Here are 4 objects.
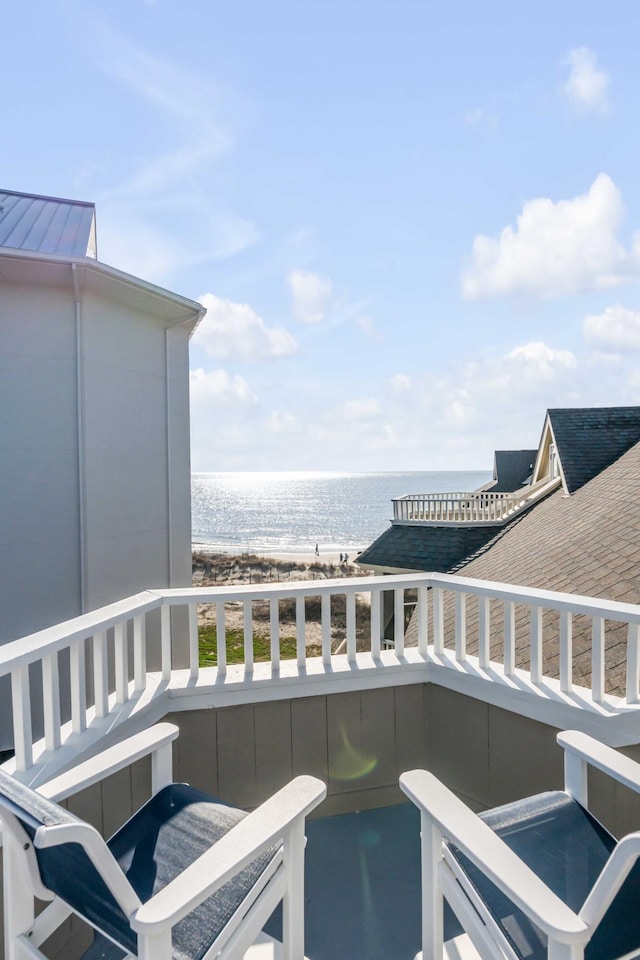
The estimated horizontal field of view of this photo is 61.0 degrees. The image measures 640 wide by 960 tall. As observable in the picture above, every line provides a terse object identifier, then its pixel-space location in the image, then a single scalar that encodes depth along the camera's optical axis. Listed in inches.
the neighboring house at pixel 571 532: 177.0
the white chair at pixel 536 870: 41.0
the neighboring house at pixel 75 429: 197.2
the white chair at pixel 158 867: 41.2
